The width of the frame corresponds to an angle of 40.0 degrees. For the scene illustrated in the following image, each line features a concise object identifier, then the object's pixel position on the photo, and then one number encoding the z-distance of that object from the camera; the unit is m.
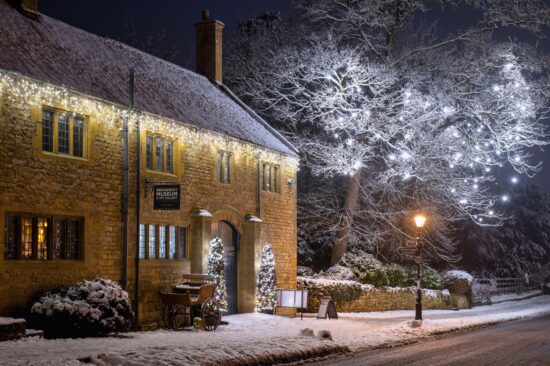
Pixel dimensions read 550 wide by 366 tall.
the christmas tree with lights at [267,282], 25.77
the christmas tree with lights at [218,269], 23.27
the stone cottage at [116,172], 17.19
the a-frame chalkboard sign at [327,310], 25.39
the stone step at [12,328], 15.00
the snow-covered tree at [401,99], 32.62
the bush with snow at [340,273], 32.62
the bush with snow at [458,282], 37.84
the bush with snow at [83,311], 16.66
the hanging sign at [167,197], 19.42
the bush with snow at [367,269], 32.78
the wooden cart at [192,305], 19.92
